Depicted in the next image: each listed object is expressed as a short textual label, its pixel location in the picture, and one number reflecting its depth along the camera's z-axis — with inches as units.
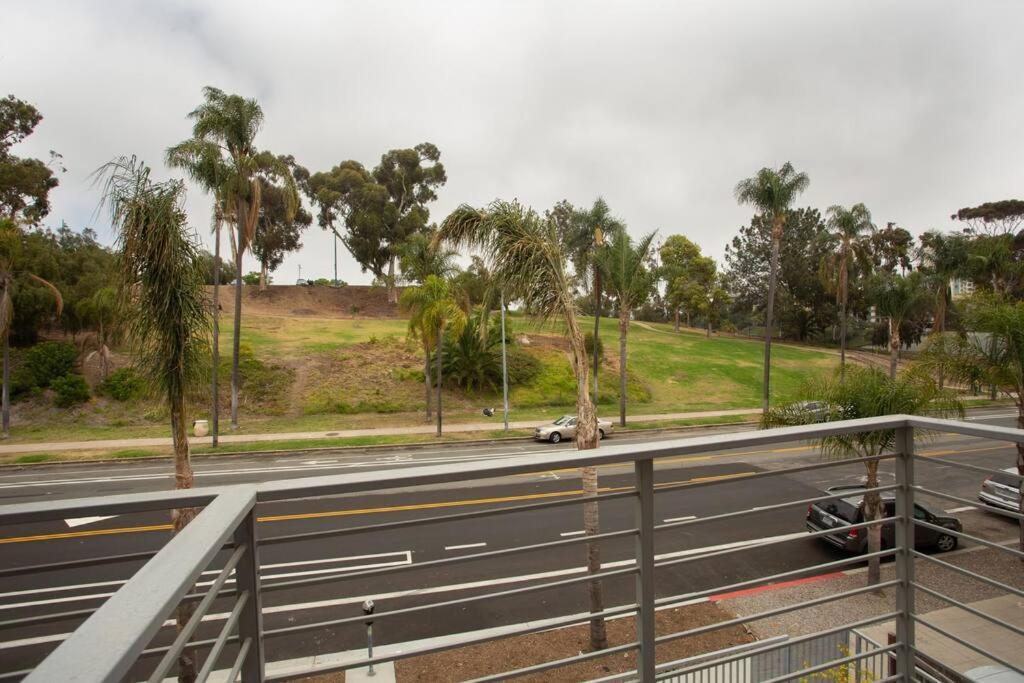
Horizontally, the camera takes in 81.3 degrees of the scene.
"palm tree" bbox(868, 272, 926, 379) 1078.4
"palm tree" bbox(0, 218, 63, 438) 861.2
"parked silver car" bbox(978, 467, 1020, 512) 486.0
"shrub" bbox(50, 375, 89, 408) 1087.6
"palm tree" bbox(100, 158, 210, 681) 308.5
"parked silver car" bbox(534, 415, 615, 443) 927.7
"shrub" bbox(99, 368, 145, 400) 1124.4
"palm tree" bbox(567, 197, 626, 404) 840.3
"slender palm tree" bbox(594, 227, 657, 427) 824.9
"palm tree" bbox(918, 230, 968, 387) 1177.4
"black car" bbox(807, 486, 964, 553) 415.2
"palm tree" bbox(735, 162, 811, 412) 991.6
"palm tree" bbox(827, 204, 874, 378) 1305.4
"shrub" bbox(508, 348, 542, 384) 1341.0
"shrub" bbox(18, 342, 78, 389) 1116.5
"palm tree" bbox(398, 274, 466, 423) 939.3
